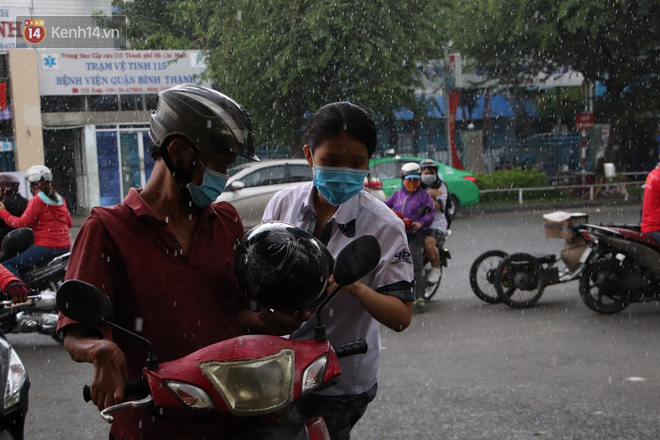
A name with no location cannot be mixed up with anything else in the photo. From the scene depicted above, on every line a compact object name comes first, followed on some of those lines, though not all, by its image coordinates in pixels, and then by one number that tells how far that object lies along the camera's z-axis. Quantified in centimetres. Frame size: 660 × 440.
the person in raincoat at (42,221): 762
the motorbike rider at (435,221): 893
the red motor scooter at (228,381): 167
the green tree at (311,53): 1886
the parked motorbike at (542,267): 836
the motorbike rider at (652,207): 759
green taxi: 2012
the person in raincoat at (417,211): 867
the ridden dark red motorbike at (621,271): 776
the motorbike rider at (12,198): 795
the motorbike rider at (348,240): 244
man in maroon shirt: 192
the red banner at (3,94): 2427
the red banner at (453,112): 2752
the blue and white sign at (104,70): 2436
